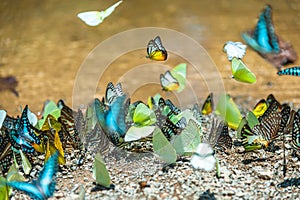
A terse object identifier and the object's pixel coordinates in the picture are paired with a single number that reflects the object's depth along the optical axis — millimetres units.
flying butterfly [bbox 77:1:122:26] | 3007
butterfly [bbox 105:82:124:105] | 2993
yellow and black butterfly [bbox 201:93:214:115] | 3147
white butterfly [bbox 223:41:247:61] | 2989
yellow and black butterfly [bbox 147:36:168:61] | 2962
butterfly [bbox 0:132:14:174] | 2967
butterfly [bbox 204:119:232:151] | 2988
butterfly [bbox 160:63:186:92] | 3118
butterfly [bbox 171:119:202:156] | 2952
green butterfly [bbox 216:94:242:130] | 3063
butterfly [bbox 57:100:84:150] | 2997
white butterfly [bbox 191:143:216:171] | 2861
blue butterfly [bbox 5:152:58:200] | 2858
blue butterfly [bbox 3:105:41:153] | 2978
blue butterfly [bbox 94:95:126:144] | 2942
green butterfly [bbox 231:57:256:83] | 2983
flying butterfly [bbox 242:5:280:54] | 3270
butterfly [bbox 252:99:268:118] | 3049
